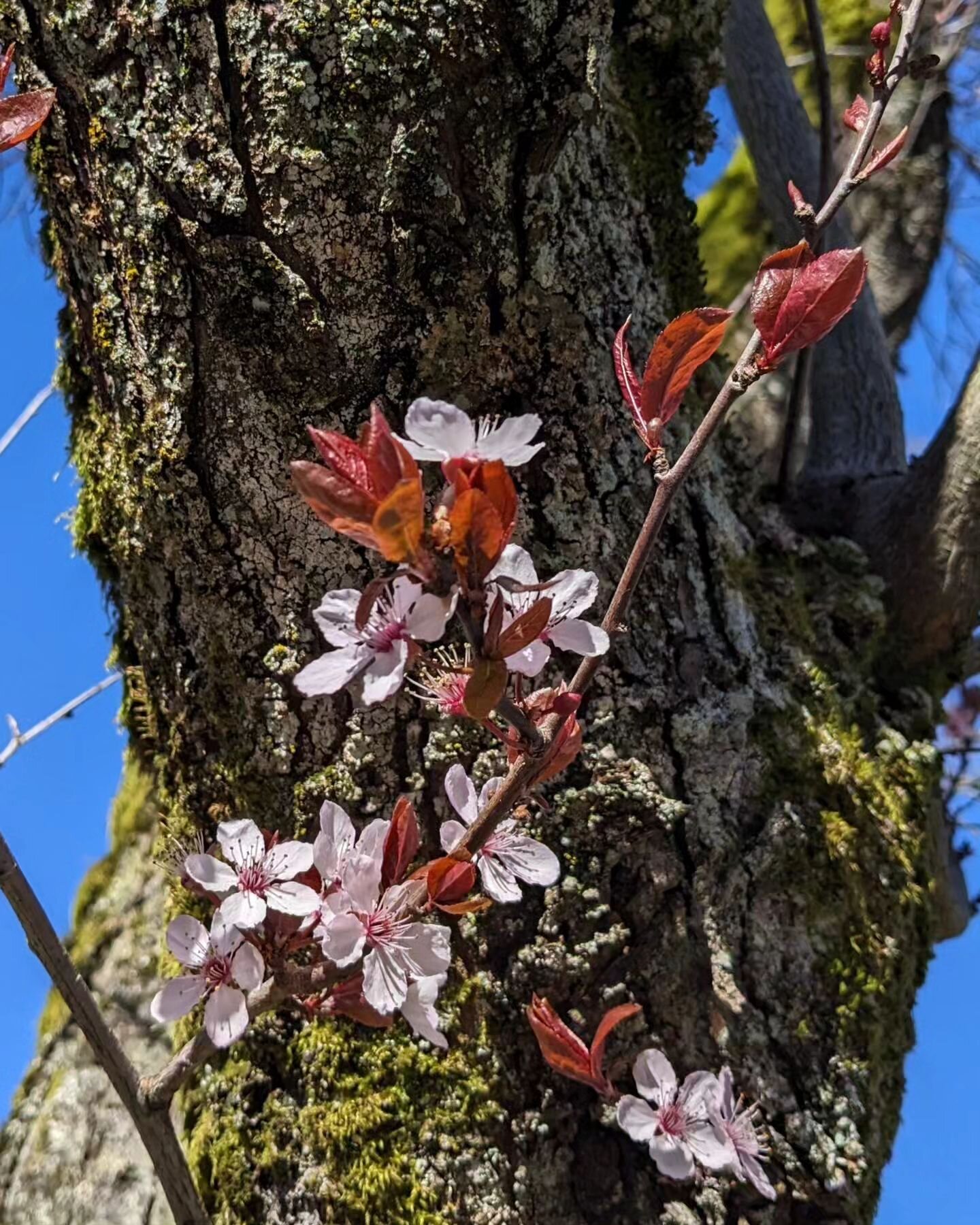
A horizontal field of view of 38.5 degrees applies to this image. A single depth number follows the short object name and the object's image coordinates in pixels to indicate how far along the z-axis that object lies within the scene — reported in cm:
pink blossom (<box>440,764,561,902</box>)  22
